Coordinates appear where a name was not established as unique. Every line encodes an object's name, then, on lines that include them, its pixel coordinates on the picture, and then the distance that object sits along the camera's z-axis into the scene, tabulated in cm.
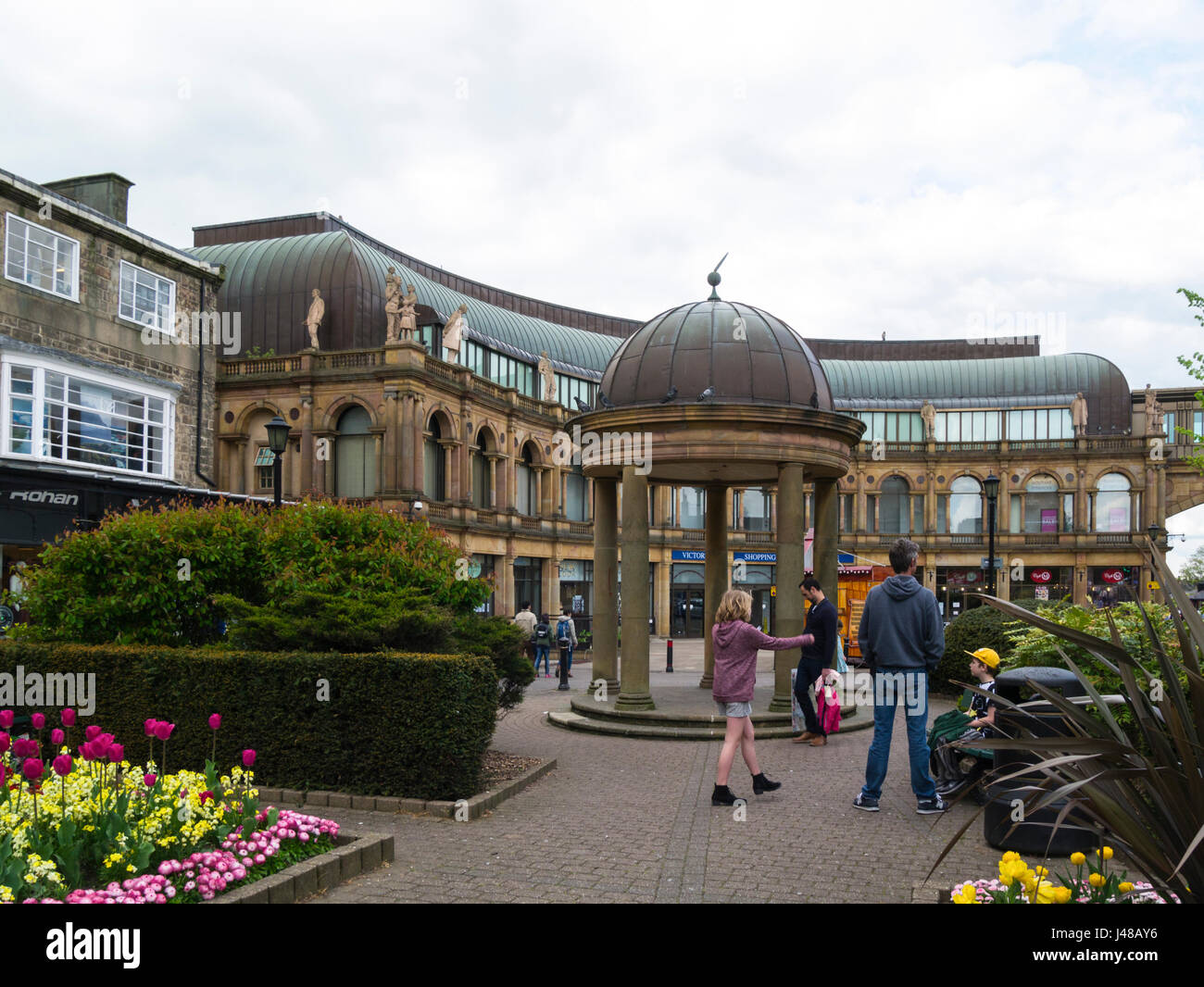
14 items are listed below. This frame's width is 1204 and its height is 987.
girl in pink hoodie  862
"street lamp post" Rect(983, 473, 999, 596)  2480
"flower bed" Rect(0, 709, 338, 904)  512
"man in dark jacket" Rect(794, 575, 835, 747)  1107
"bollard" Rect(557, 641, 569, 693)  2116
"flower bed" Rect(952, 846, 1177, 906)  431
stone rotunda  1332
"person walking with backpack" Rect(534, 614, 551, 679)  2545
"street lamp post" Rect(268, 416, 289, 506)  1708
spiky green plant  405
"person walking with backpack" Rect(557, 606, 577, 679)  2217
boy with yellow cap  861
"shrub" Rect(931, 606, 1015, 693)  1656
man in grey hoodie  832
